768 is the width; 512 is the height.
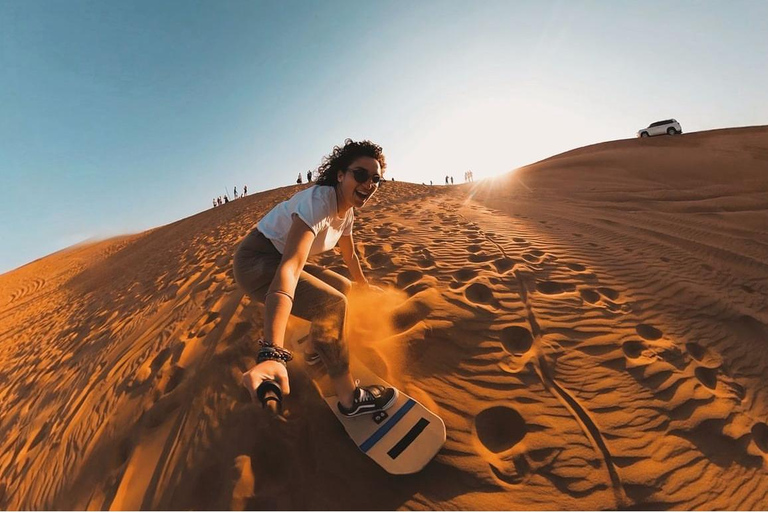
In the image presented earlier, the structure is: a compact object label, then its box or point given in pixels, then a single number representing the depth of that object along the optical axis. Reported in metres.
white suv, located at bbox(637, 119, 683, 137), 22.53
